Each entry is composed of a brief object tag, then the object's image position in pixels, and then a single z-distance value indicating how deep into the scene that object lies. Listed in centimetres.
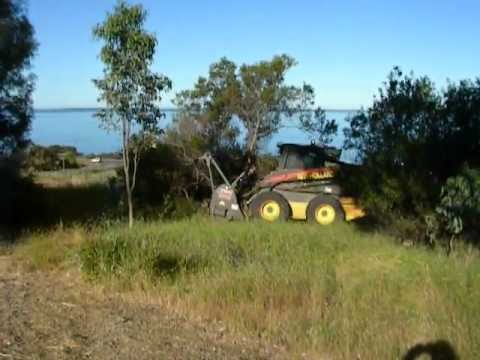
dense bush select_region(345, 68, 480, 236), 1199
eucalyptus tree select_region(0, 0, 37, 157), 1366
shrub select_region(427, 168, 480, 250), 1032
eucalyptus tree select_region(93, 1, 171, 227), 1244
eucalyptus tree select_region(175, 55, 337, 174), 2017
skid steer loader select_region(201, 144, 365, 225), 1600
